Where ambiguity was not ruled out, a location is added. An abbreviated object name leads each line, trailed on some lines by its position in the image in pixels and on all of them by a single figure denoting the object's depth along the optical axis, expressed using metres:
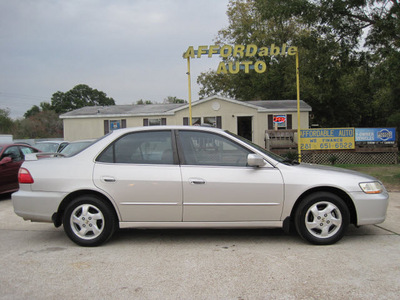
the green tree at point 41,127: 46.17
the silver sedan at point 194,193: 4.11
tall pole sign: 13.45
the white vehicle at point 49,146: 14.41
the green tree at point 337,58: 12.16
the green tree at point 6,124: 43.75
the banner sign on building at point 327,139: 14.64
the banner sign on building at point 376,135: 14.43
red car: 7.78
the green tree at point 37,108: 71.93
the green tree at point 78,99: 72.75
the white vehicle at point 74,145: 9.07
